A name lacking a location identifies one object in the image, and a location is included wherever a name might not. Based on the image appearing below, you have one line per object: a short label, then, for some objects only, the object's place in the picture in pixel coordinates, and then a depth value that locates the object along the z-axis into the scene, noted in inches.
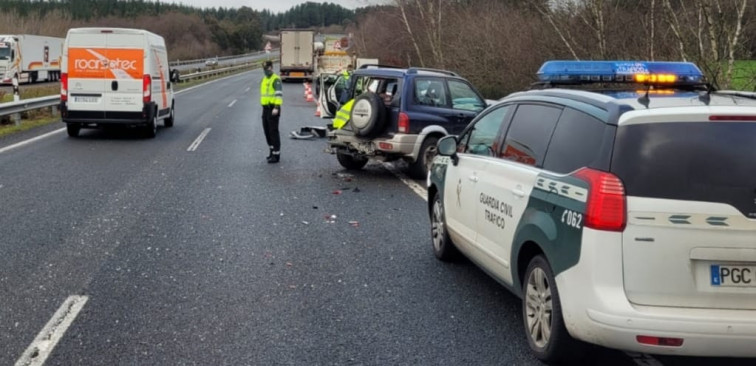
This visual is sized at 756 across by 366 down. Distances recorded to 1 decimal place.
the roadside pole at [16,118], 732.0
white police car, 151.7
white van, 664.4
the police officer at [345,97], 525.7
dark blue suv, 471.2
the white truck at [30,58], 1850.4
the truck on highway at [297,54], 2091.5
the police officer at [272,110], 551.5
